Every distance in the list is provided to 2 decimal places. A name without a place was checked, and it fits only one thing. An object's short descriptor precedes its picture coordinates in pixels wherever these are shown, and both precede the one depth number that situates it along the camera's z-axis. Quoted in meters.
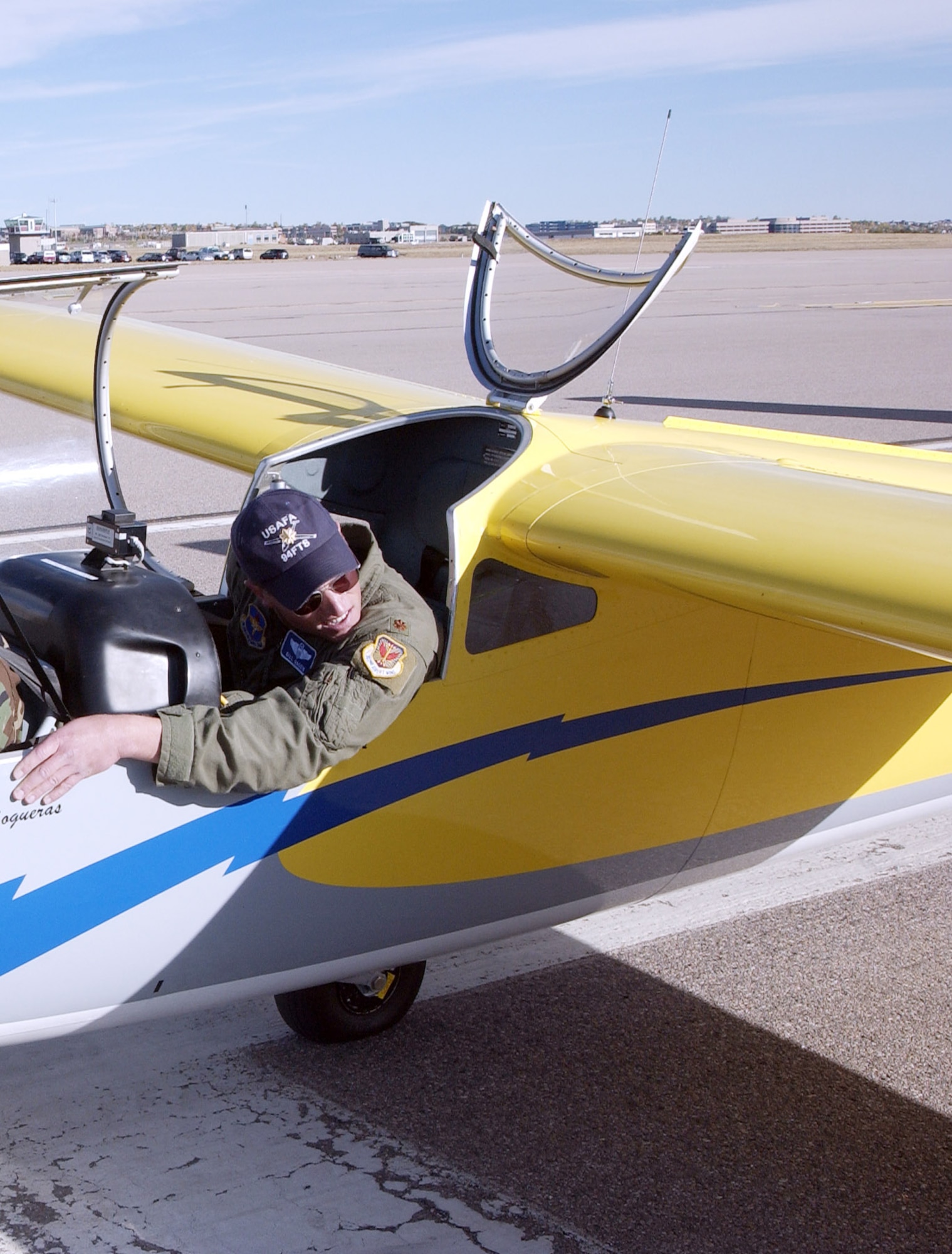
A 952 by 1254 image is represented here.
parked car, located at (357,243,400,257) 70.38
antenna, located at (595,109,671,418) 4.61
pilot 2.71
